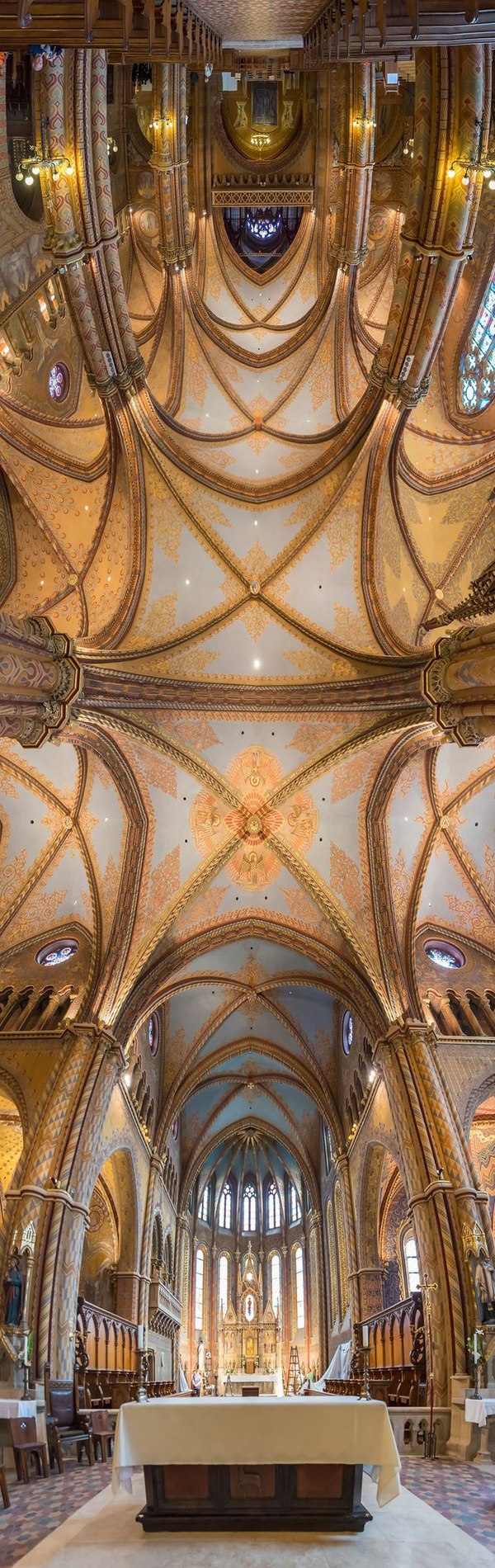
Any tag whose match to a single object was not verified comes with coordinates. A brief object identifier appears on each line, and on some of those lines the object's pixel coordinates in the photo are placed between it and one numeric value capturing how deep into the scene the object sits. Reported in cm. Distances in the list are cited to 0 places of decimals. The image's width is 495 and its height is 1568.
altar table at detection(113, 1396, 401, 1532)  573
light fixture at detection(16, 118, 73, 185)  1034
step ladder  2893
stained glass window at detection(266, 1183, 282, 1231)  3409
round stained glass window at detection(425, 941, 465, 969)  1827
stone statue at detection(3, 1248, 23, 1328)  1295
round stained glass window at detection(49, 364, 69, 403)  1454
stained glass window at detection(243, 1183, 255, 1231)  3476
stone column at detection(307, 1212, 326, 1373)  2614
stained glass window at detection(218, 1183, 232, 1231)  3438
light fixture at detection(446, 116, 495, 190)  1010
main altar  3056
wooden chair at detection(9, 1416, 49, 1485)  966
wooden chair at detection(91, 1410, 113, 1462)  1231
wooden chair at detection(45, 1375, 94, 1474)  1217
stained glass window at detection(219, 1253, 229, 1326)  3269
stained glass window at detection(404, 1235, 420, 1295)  2022
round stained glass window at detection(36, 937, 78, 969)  1812
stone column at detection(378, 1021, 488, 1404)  1362
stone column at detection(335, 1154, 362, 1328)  2034
